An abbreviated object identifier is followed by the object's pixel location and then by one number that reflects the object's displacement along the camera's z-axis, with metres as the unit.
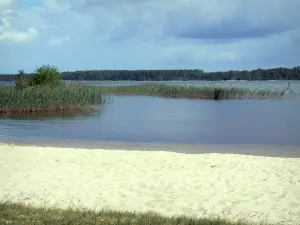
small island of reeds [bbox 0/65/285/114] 29.64
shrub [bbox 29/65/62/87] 37.09
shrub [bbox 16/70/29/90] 34.04
